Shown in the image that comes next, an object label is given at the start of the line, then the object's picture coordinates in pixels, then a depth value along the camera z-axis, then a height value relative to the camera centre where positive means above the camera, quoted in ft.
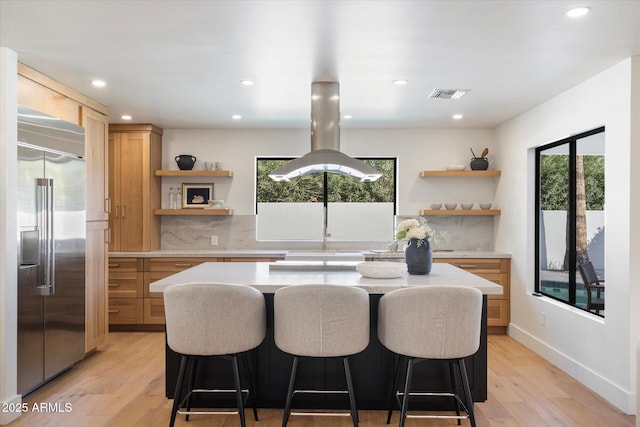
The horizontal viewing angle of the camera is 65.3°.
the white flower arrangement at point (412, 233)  11.72 -0.54
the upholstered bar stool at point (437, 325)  8.89 -2.06
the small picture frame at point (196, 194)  20.48 +0.67
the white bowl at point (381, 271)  10.92 -1.33
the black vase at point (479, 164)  19.61 +1.82
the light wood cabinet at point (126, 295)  18.48 -3.14
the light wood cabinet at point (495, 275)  18.19 -2.37
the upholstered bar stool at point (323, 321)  8.98 -2.01
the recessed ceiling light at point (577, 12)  8.36 +3.38
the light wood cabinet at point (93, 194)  13.87 +0.49
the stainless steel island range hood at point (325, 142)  13.01 +1.83
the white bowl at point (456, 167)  19.77 +1.71
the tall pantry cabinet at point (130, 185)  19.16 +0.98
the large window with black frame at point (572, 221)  13.15 -0.31
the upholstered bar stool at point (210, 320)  9.07 -2.00
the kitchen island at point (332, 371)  10.71 -3.47
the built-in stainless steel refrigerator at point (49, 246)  11.34 -0.89
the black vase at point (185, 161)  19.83 +1.96
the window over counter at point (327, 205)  20.74 +0.22
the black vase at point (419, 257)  11.75 -1.11
